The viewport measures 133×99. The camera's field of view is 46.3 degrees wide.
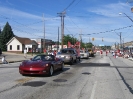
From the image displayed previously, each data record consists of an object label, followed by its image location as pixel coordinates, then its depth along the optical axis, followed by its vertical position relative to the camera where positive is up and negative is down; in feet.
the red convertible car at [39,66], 27.56 -2.92
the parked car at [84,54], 85.36 -2.14
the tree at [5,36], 163.11 +15.09
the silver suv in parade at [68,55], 50.18 -1.59
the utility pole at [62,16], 101.87 +24.02
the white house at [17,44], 148.37 +6.02
